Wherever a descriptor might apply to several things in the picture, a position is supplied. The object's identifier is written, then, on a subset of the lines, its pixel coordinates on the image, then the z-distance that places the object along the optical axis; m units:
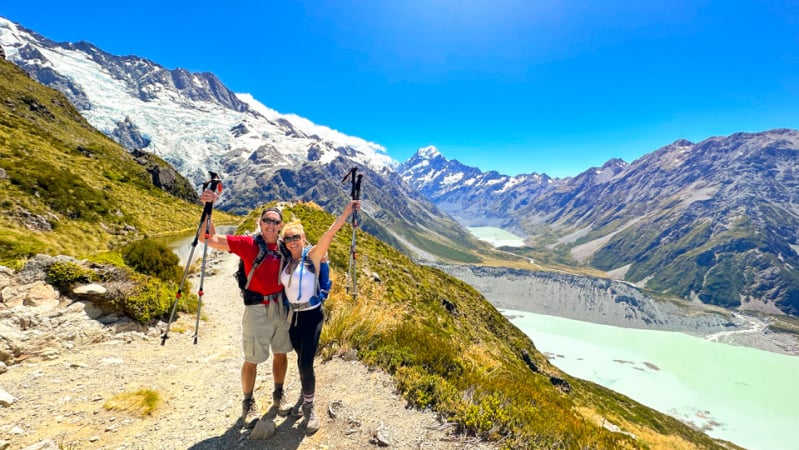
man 5.55
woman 5.36
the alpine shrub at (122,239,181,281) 11.60
